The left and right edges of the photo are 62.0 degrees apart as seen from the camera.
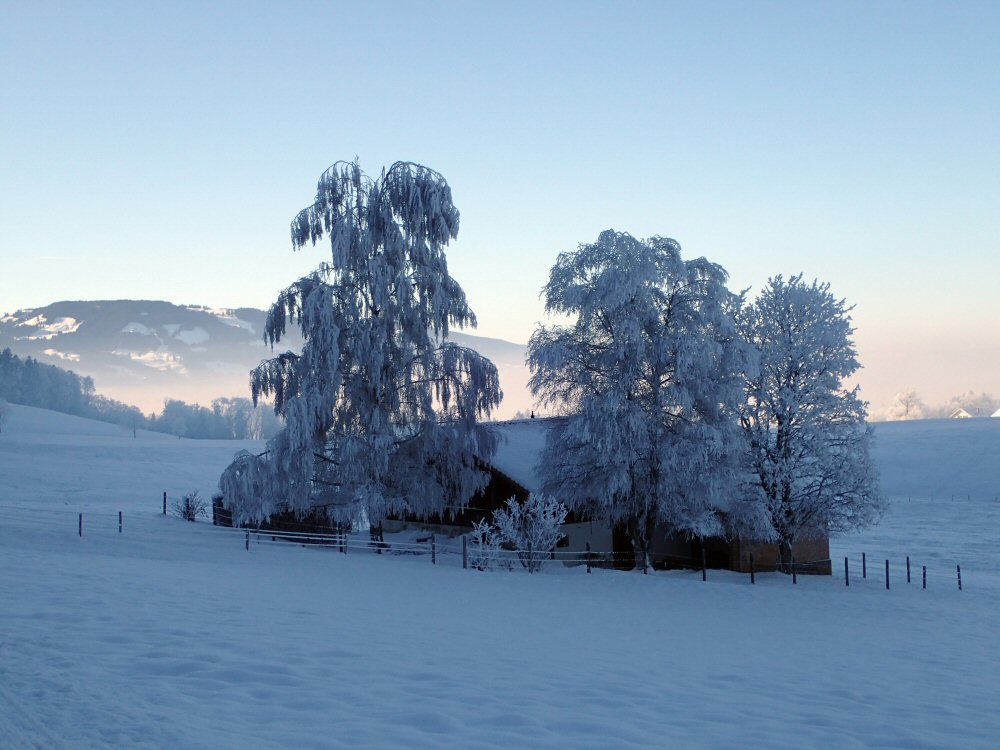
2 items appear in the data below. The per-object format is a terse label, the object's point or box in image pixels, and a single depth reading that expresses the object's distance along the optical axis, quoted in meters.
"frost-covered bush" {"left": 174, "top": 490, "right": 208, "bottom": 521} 38.25
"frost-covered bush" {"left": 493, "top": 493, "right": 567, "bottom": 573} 25.70
